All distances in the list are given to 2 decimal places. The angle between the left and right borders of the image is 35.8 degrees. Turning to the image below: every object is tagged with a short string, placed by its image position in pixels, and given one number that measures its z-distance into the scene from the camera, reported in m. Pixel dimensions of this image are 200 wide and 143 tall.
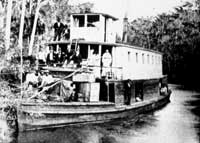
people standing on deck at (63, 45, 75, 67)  18.55
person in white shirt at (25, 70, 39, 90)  16.32
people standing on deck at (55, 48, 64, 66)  19.02
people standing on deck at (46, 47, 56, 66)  19.15
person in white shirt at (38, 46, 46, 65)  18.81
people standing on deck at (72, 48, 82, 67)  18.17
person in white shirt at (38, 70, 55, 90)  16.28
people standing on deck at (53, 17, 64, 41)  21.20
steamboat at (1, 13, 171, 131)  15.43
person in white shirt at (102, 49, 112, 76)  18.66
